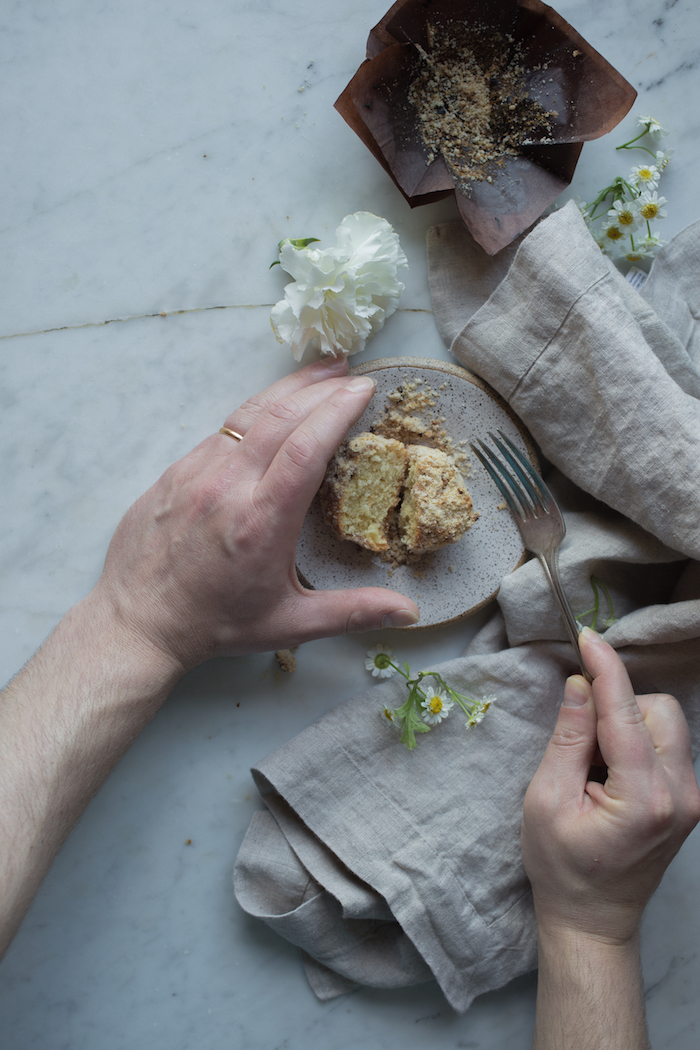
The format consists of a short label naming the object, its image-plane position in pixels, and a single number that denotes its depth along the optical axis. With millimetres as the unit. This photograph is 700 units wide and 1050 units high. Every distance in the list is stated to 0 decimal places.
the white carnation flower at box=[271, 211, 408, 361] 736
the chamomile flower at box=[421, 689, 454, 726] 770
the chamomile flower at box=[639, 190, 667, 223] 778
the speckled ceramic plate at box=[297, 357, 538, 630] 775
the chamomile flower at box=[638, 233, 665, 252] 784
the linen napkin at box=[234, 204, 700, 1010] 753
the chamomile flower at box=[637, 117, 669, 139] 787
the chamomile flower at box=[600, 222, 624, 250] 782
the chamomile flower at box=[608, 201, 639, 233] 778
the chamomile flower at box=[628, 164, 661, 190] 783
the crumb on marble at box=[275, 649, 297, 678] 792
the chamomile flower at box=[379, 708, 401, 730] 773
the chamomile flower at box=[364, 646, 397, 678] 791
